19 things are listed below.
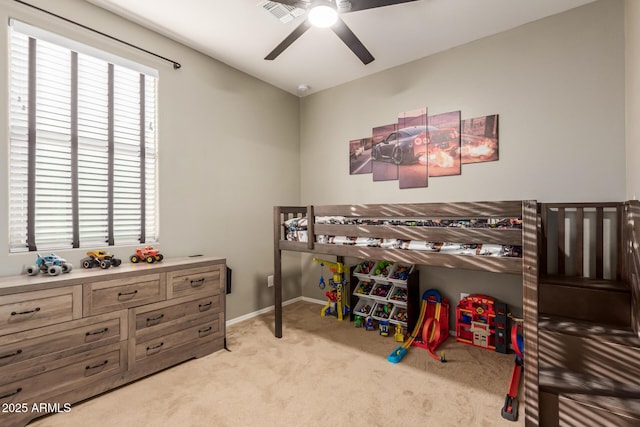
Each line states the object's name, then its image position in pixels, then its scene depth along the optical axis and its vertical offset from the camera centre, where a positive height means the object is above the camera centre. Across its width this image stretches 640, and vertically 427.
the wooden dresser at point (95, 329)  1.55 -0.76
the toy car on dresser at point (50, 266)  1.77 -0.34
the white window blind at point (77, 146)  1.91 +0.50
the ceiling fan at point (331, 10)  1.78 +1.29
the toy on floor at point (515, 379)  1.61 -1.11
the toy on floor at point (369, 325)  2.86 -1.12
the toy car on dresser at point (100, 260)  2.02 -0.35
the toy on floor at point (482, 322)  2.37 -0.94
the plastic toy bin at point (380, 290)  2.88 -0.79
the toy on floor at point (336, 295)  3.16 -0.92
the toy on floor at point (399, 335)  2.57 -1.10
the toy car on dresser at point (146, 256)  2.26 -0.35
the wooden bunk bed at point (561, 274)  1.45 -0.41
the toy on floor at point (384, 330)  2.72 -1.11
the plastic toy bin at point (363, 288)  3.04 -0.81
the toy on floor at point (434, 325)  2.43 -1.00
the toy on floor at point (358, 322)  2.95 -1.12
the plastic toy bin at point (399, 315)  2.68 -0.98
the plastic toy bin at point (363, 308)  2.94 -1.00
